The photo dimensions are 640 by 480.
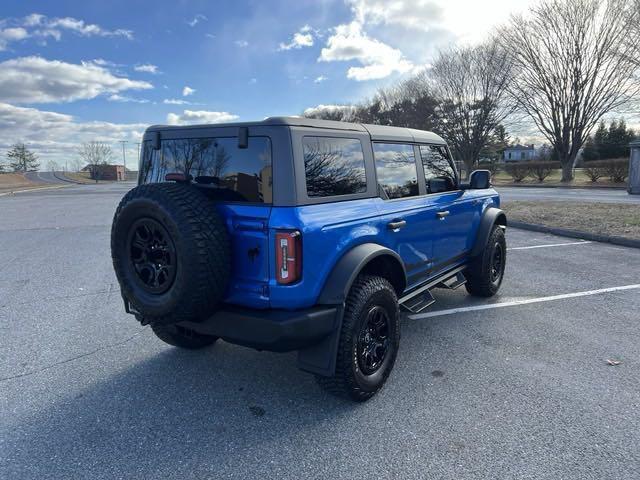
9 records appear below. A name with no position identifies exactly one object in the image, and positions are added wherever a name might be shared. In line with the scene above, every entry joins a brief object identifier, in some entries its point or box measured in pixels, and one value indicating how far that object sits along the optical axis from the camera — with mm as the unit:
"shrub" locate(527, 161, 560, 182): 33188
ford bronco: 2535
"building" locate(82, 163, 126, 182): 73188
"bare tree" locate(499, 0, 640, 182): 24125
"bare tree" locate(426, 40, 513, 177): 29078
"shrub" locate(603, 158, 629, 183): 26205
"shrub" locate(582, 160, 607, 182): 28062
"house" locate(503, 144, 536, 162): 81931
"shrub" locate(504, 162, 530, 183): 34719
